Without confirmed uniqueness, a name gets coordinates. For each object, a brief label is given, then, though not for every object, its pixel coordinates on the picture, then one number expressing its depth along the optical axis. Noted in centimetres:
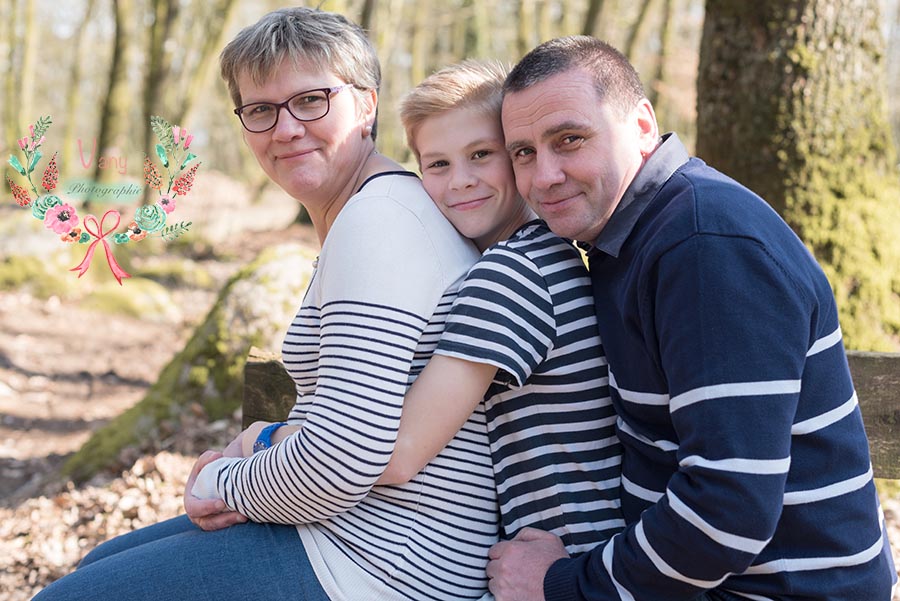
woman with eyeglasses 182
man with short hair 153
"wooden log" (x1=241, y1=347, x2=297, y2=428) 285
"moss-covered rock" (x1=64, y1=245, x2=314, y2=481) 458
